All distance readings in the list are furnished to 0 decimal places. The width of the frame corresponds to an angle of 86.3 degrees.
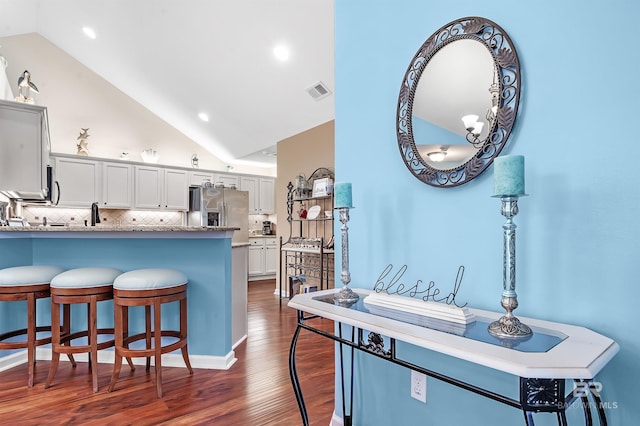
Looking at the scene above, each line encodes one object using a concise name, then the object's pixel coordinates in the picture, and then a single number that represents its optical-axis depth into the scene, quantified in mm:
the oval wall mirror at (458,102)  1224
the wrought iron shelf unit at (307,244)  4672
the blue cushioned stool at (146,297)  2225
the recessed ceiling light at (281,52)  3759
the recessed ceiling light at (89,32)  4884
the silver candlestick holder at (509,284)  979
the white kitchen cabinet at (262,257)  7008
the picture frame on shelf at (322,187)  4529
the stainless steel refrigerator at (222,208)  6242
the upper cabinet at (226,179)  7055
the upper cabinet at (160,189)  6180
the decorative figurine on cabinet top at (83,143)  5730
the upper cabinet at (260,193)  7410
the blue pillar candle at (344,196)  1577
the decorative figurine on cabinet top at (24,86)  3281
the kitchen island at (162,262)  2660
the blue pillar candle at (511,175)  965
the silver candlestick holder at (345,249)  1604
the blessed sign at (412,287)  1384
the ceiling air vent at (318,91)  4074
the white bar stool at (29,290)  2322
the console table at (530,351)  783
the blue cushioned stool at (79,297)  2258
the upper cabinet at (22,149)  3113
